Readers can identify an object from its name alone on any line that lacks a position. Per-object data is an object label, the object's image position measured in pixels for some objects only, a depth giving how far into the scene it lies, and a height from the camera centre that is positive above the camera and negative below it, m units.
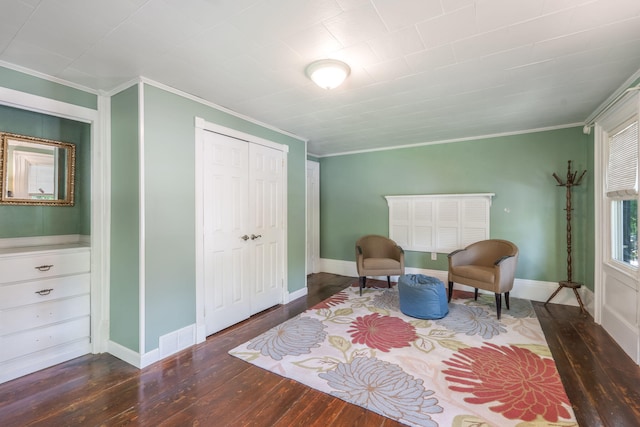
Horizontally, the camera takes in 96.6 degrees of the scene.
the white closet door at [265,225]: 3.46 -0.17
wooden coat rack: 3.59 +0.06
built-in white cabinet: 2.15 -0.78
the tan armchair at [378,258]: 4.08 -0.71
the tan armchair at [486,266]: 3.25 -0.69
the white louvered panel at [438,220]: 4.22 -0.13
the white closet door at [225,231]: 2.90 -0.22
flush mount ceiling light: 2.07 +1.04
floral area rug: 1.80 -1.24
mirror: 2.43 +0.36
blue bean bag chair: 3.21 -1.00
